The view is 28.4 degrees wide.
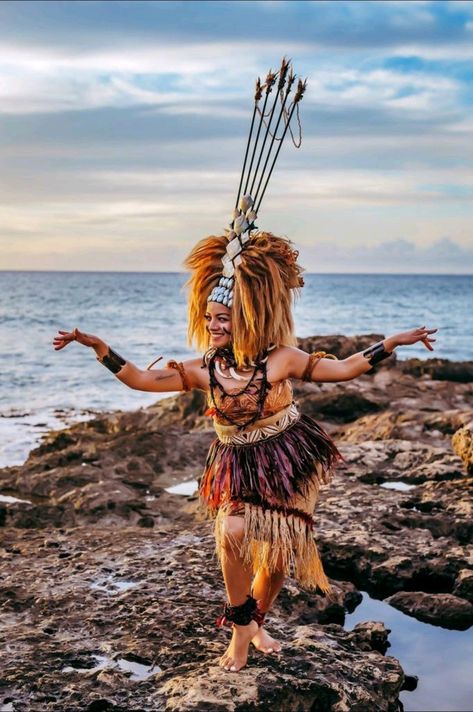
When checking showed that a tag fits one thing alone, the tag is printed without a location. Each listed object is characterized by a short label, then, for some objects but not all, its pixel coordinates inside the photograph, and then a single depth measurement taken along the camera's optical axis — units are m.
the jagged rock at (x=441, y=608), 5.04
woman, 4.12
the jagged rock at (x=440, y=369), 13.22
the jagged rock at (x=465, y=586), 5.23
